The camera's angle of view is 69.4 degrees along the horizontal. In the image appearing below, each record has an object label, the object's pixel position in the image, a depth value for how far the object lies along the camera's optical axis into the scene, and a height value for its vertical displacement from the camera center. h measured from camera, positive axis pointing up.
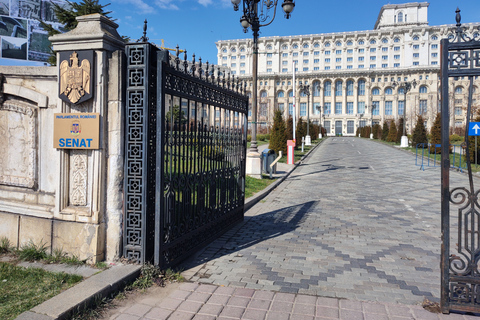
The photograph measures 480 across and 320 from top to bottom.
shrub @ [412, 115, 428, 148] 31.61 +2.32
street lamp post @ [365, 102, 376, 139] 64.75 +10.37
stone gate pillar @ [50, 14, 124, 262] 4.03 +0.02
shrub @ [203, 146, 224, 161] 5.36 +0.07
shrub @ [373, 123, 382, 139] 59.96 +4.45
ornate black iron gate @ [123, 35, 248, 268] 4.03 +0.02
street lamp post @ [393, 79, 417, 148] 35.33 +1.65
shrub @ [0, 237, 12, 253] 4.54 -1.18
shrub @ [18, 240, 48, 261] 4.26 -1.20
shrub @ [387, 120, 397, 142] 45.18 +3.22
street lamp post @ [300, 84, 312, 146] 33.68 +6.44
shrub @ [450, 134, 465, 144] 31.54 +1.92
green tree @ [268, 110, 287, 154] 22.41 +1.35
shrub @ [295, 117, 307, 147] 31.44 +2.34
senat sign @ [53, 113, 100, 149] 4.02 +0.30
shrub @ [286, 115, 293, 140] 27.02 +2.42
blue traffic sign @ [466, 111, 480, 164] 17.14 +0.56
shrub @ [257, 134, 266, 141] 42.72 +2.46
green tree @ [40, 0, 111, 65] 13.98 +5.89
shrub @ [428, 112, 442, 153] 26.64 +1.90
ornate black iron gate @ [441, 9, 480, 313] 3.34 -0.37
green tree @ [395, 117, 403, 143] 41.80 +3.04
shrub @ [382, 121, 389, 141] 52.21 +4.04
